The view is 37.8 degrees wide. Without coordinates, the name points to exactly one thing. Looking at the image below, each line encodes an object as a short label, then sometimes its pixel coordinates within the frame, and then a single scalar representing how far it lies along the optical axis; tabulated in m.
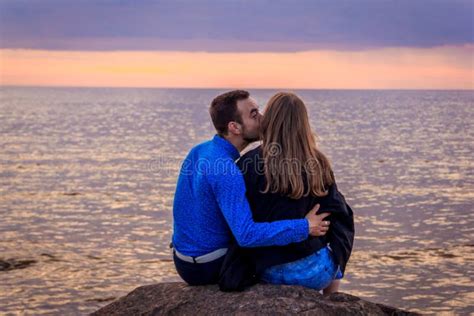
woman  5.29
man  5.24
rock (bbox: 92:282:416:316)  5.21
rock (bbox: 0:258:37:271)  12.50
